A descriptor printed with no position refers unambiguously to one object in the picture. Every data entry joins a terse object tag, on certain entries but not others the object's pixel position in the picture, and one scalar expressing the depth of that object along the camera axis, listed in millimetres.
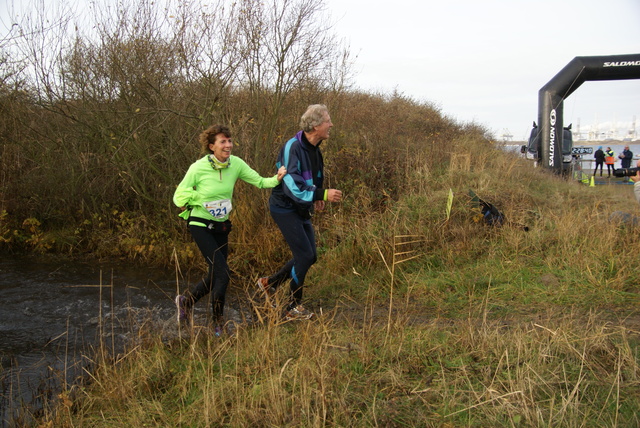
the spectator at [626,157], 23194
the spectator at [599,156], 22516
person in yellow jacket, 4633
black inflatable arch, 13820
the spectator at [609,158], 22075
